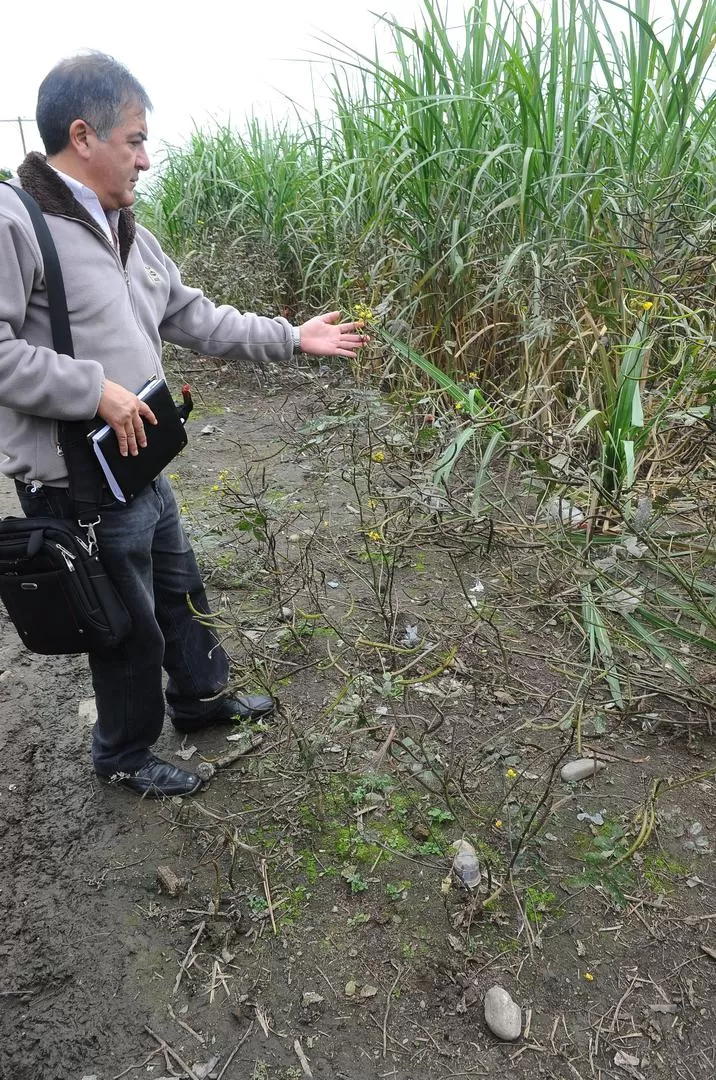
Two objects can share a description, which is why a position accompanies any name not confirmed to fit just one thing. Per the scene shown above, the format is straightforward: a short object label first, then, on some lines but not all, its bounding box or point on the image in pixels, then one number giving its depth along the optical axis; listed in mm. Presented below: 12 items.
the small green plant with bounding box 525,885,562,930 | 1740
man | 1687
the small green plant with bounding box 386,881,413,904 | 1813
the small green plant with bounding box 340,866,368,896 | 1830
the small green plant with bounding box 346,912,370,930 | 1770
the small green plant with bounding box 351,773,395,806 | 2043
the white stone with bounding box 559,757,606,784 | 2055
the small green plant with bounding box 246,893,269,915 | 1815
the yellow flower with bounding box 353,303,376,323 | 2588
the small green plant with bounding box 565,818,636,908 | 1788
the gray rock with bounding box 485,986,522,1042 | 1543
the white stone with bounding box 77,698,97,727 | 2574
